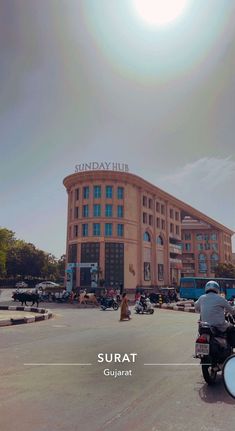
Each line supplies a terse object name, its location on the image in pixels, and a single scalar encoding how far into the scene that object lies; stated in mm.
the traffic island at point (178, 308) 23631
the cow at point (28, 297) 25070
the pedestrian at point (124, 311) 16314
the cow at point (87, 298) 29578
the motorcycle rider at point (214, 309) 5715
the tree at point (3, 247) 52028
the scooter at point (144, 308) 20938
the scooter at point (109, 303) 24391
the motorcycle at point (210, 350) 5309
